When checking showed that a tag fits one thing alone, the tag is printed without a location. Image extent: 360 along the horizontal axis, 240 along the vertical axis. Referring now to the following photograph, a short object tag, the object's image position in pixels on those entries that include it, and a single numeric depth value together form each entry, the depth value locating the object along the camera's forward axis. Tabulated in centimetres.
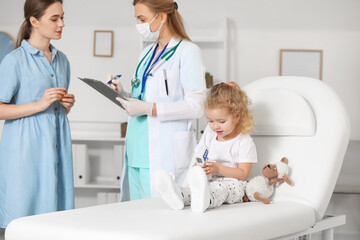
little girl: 387
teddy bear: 392
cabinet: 633
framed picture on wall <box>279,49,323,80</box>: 661
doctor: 411
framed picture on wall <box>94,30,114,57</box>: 661
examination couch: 323
